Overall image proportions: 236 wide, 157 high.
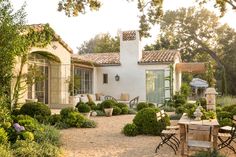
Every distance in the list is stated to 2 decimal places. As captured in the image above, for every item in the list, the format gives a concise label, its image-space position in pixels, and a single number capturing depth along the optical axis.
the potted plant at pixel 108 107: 16.59
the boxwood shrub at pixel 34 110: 12.75
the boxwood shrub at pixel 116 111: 17.31
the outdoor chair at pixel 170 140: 8.16
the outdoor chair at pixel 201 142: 7.16
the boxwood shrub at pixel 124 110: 17.88
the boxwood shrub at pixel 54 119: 12.40
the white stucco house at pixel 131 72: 23.49
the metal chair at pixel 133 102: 21.73
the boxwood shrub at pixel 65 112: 12.86
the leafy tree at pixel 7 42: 9.20
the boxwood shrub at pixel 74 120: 12.36
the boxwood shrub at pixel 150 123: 10.55
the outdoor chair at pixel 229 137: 7.76
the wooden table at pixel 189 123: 7.25
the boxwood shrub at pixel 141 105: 18.01
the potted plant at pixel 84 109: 14.48
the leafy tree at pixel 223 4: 12.47
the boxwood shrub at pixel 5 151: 6.33
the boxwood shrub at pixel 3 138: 7.37
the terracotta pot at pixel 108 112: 16.58
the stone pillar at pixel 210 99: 10.97
